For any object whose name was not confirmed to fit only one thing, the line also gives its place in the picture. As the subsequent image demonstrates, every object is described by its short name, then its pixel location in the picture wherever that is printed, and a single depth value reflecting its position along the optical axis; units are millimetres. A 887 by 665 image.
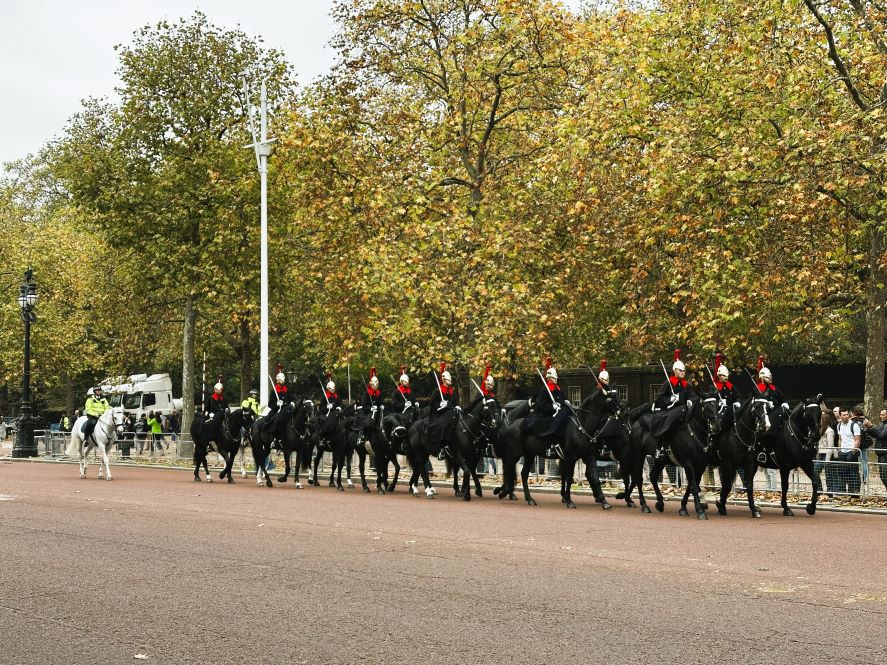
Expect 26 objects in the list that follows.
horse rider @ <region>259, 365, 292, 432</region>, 26062
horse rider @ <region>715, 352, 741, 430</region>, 18250
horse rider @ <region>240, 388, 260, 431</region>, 27828
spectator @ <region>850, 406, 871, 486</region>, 20297
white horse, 28016
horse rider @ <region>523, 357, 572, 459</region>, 19984
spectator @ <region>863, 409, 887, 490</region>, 20250
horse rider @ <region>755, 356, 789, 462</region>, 18062
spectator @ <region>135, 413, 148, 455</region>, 53066
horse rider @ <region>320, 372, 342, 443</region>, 24844
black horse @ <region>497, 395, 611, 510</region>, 19750
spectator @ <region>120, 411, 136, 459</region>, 40156
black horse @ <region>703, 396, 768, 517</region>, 17906
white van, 64688
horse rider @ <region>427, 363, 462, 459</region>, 21766
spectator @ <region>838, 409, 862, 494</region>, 20469
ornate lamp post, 42375
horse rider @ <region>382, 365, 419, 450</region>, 23141
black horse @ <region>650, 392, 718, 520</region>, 18172
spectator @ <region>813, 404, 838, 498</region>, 20766
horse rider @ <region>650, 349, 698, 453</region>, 18328
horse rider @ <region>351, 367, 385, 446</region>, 23591
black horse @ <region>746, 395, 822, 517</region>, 17797
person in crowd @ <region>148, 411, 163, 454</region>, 38438
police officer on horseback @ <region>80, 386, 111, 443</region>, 28422
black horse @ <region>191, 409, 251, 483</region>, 27797
